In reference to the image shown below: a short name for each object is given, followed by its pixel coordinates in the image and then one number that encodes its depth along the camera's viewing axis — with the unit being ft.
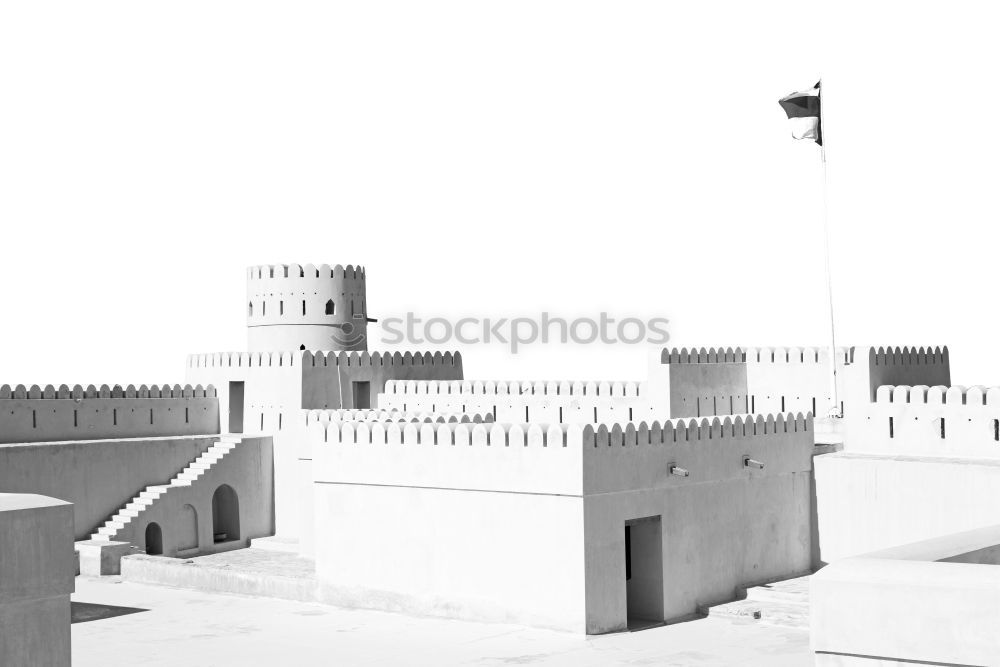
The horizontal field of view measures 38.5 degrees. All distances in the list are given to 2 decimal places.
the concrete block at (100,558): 83.82
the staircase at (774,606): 66.69
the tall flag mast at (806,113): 87.45
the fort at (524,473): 67.26
